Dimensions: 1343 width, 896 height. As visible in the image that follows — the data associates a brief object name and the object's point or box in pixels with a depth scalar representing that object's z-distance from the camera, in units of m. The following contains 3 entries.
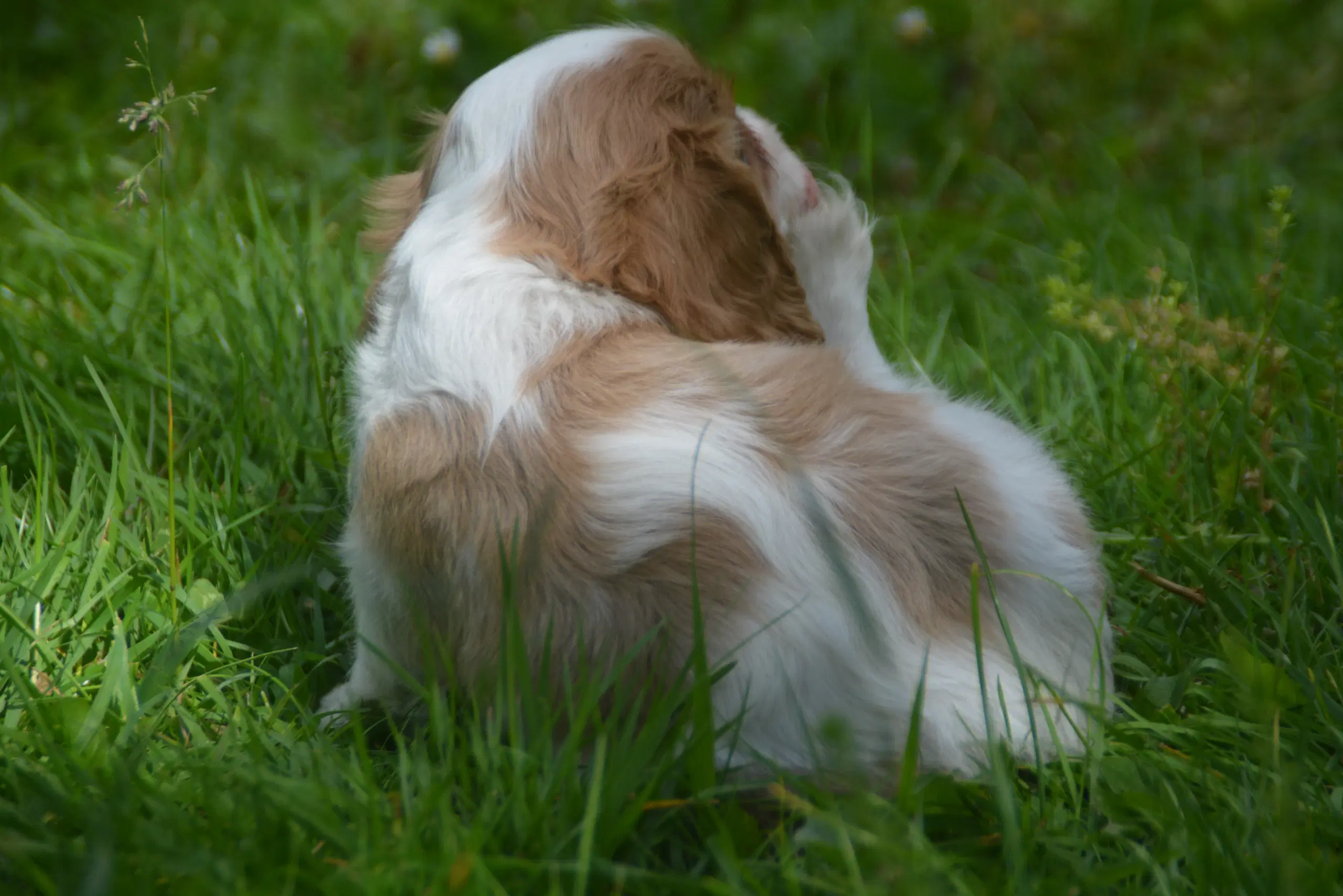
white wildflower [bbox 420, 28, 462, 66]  9.85
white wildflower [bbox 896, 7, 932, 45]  9.91
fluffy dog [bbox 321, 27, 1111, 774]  3.67
